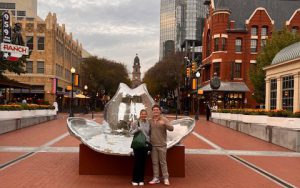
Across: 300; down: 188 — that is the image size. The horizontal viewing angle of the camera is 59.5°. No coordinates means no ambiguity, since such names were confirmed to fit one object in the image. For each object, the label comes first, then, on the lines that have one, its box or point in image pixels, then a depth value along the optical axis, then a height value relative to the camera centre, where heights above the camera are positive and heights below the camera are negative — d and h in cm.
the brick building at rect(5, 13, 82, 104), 3637 +489
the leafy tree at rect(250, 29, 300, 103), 2744 +461
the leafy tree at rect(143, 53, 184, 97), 4063 +386
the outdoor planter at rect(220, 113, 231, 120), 1919 -137
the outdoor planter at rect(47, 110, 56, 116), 2202 -148
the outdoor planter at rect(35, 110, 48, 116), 1926 -133
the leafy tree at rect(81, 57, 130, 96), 4517 +373
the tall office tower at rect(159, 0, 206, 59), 8941 +2775
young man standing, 561 -93
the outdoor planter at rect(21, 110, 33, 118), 1673 -118
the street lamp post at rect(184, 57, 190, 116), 3177 -20
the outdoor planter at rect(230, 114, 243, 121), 1726 -130
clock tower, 12561 +814
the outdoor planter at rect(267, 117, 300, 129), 1082 -101
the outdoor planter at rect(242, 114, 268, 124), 1452 -120
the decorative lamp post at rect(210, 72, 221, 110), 2502 +139
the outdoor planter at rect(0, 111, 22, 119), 1438 -113
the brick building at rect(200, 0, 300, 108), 3474 +732
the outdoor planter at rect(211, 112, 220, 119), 2162 -147
